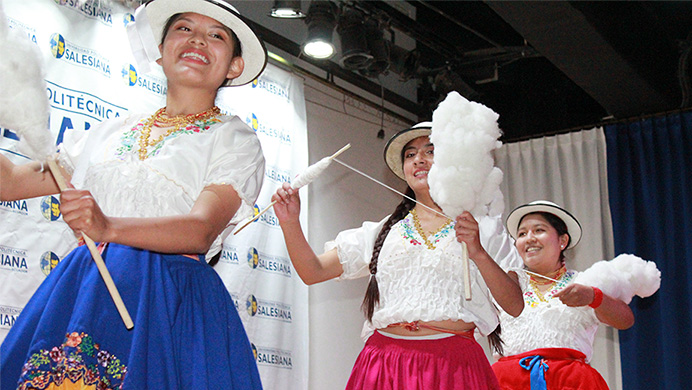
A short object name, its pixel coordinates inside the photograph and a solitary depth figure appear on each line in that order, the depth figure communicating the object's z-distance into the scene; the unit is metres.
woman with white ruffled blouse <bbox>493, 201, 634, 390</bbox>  3.38
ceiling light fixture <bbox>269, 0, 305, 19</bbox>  4.19
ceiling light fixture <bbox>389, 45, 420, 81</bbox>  5.22
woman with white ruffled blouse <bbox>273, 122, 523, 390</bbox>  2.36
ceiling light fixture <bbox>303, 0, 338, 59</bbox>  4.51
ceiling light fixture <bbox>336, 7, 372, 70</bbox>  4.65
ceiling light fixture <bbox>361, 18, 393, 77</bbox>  4.75
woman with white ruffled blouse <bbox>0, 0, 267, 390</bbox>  1.42
